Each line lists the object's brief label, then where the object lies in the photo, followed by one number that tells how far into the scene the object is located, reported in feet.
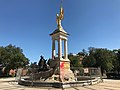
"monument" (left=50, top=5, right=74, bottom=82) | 38.31
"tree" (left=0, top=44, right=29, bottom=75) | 86.54
